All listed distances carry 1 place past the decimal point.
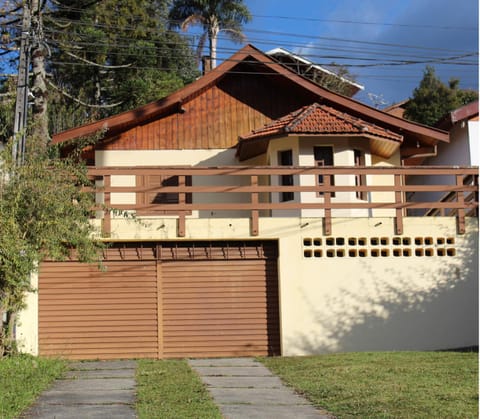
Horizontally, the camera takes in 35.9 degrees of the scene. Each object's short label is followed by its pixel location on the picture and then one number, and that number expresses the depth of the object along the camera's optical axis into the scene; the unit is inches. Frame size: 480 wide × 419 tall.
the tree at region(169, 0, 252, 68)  1526.8
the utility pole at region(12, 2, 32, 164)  500.9
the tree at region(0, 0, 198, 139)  1175.0
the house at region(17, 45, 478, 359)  529.3
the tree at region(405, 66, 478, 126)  1674.5
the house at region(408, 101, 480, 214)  764.0
